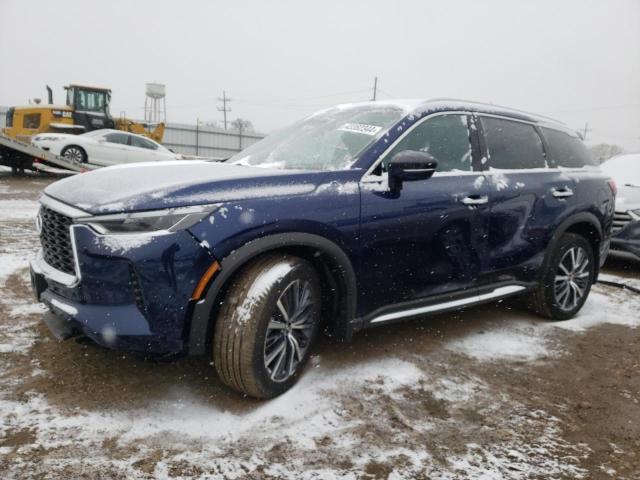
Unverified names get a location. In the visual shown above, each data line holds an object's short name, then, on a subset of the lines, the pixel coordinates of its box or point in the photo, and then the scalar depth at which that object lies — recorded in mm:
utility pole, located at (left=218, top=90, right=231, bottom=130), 73344
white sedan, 15570
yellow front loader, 18047
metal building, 35375
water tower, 40875
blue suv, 2311
